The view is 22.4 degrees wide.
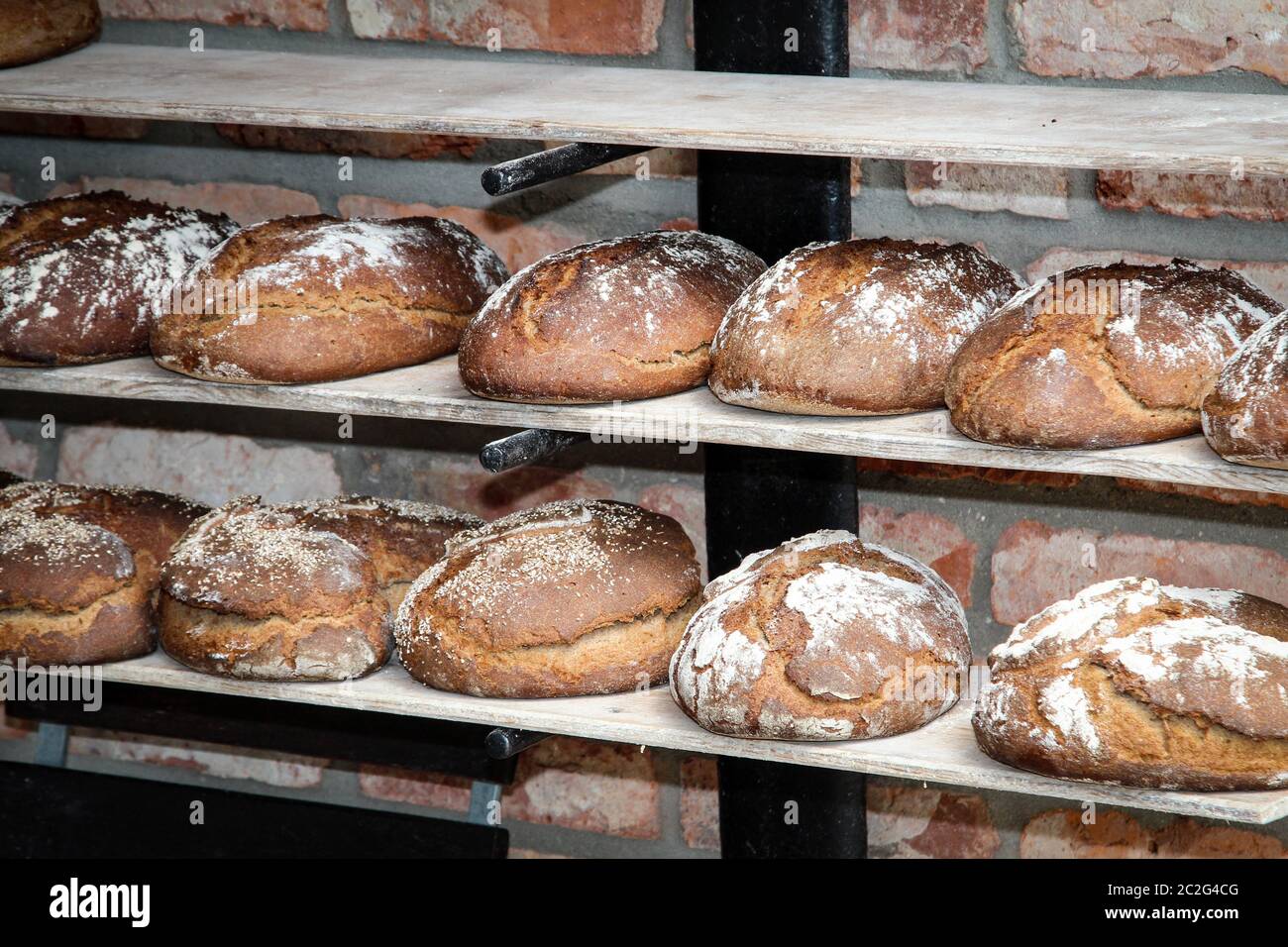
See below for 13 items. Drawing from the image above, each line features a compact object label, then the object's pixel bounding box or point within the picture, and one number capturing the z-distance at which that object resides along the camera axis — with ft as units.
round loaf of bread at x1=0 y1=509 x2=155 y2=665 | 7.65
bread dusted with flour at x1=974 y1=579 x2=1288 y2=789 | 6.68
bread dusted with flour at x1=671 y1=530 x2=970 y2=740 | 7.00
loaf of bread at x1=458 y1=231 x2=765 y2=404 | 7.18
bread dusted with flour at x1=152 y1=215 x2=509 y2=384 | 7.41
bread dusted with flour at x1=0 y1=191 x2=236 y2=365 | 7.59
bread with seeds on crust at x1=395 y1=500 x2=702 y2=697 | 7.31
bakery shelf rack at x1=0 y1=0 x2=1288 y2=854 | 6.71
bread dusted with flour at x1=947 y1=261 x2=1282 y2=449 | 6.78
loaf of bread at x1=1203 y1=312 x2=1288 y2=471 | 6.58
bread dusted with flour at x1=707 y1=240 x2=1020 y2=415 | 7.00
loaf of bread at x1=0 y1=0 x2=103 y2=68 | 7.71
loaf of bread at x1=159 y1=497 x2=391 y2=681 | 7.48
